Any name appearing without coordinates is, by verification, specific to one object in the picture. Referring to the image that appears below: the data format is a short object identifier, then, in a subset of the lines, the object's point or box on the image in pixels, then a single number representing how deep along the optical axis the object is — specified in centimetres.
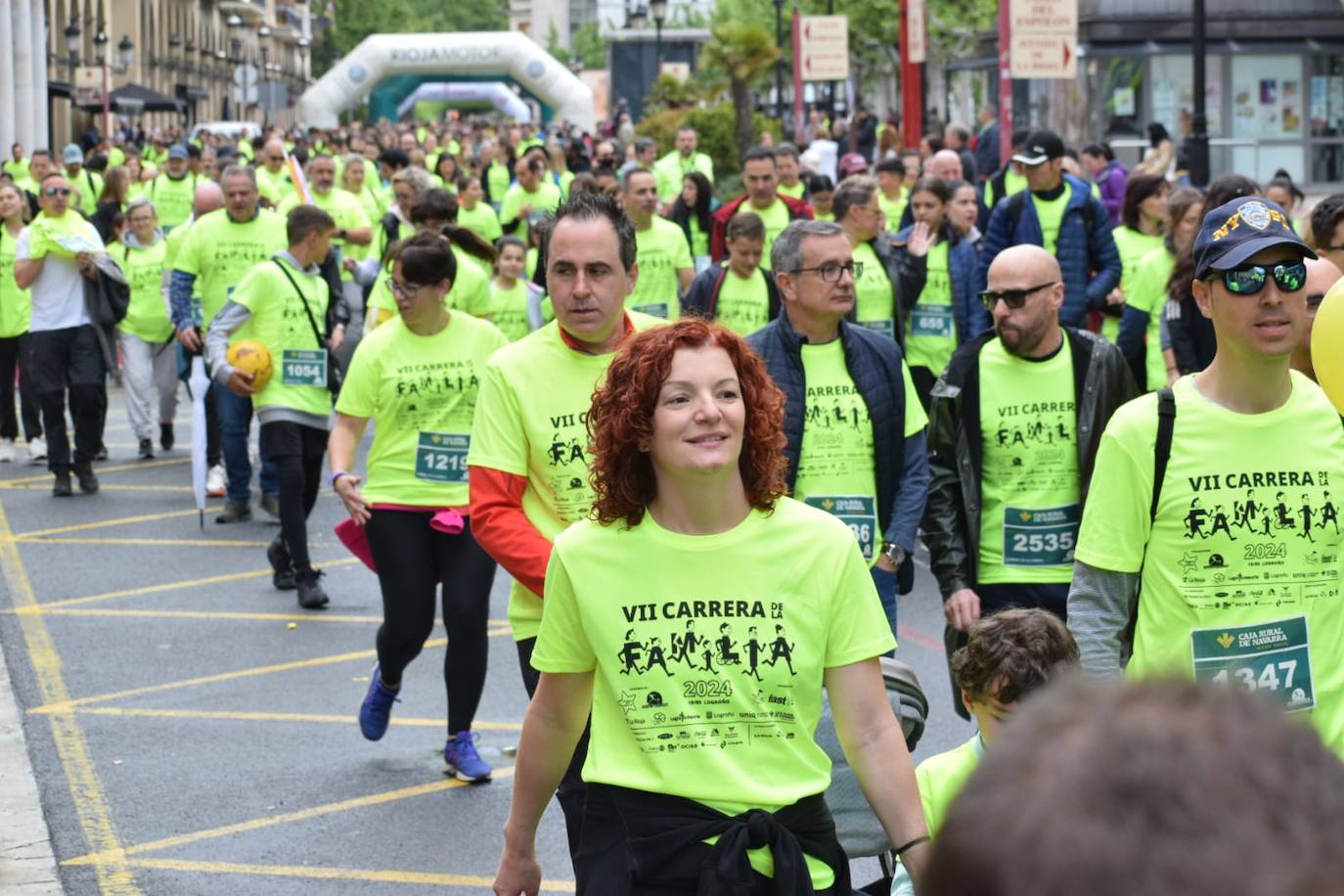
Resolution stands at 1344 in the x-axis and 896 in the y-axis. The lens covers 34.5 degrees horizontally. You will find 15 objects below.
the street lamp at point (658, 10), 5103
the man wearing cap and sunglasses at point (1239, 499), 441
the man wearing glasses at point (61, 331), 1495
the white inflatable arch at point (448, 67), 7131
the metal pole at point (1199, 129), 2061
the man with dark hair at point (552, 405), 536
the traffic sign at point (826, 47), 3300
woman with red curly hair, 378
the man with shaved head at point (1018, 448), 629
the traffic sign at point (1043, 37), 1830
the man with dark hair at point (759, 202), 1520
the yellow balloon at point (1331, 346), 506
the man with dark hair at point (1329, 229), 706
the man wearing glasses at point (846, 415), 650
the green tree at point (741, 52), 4184
